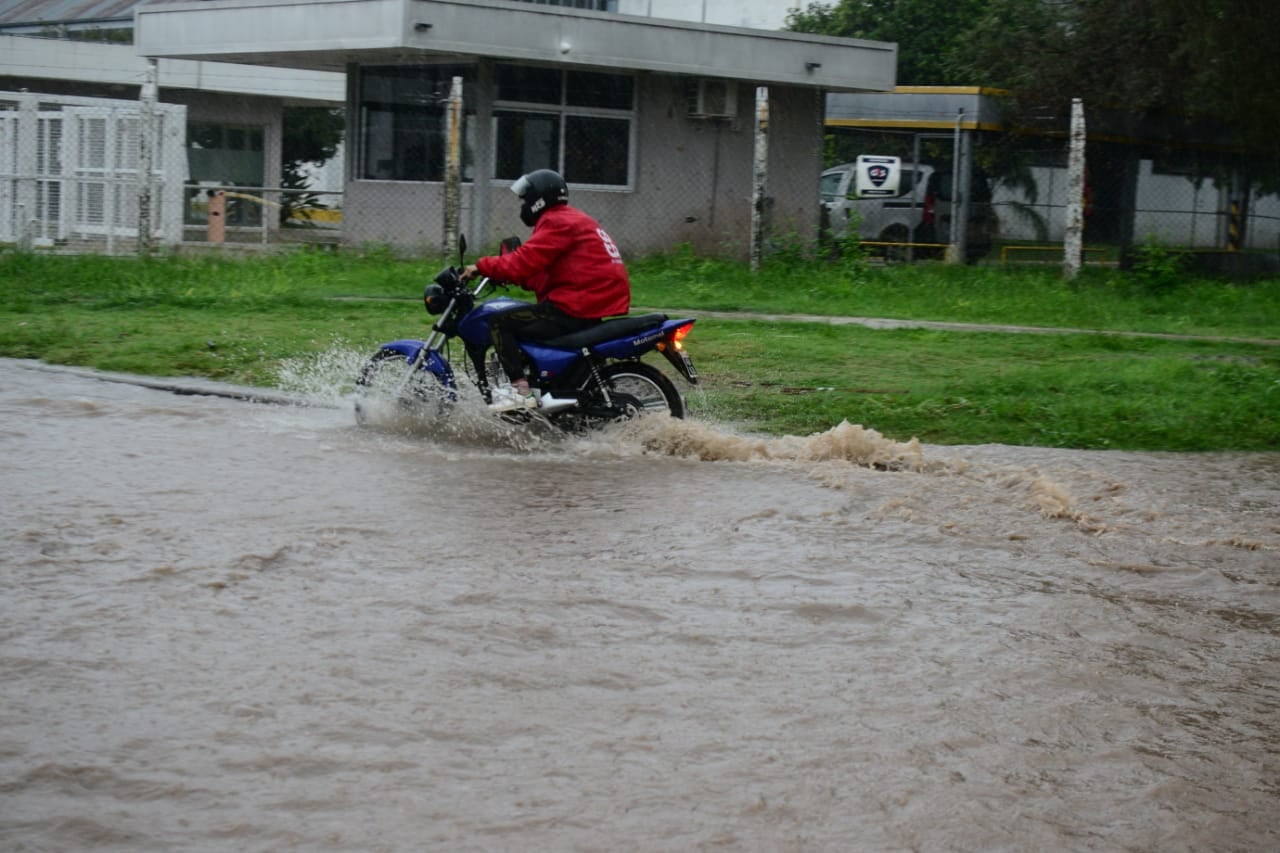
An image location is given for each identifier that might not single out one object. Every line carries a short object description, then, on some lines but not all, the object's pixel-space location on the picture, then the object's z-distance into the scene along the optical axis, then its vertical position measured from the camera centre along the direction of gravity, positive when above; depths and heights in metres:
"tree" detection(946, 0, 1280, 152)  21.91 +3.09
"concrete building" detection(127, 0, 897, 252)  21.45 +1.89
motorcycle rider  9.46 -0.20
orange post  26.50 +0.09
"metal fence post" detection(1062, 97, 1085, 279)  18.55 +0.78
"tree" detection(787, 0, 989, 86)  40.19 +5.55
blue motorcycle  9.38 -0.74
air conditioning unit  23.23 +2.04
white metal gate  22.39 +0.65
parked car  26.09 +0.64
